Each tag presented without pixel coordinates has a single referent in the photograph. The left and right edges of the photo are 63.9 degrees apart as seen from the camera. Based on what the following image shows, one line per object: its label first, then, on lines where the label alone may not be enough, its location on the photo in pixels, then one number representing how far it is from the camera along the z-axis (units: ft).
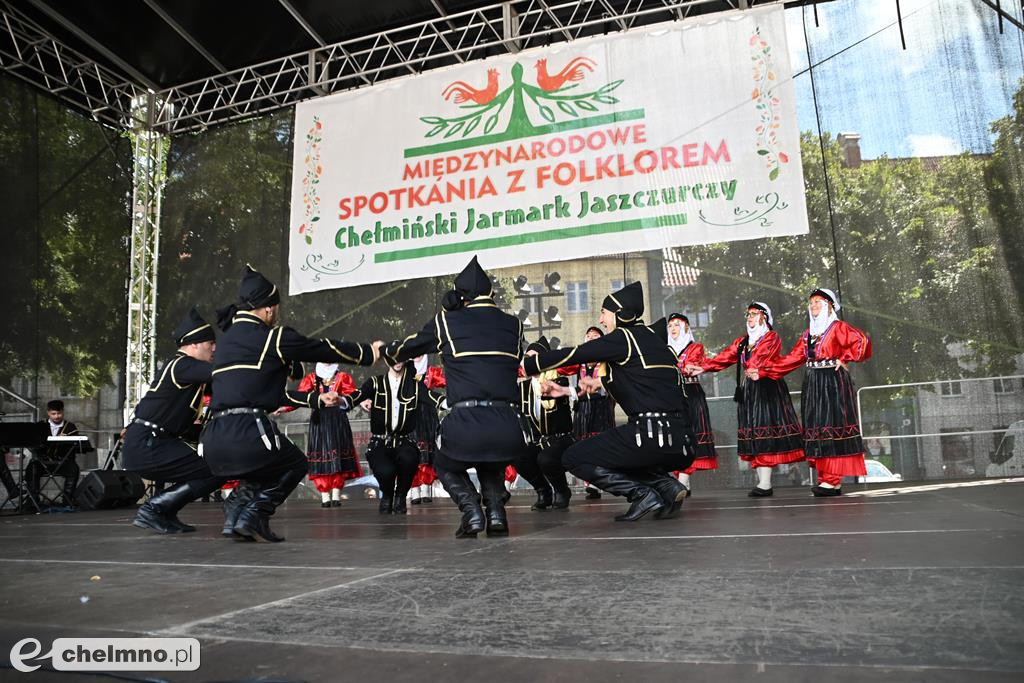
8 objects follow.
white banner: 27.61
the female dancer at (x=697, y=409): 23.11
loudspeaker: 28.14
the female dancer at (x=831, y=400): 19.52
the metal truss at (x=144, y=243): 34.63
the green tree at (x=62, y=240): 31.94
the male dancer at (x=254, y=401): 14.16
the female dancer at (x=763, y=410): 21.02
